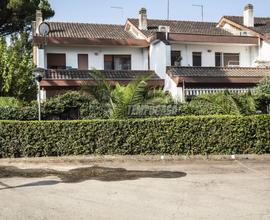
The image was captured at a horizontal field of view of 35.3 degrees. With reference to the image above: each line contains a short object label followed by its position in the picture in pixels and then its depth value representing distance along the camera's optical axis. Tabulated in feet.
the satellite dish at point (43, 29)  92.17
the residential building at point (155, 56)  90.38
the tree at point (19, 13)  121.49
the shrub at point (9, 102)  57.77
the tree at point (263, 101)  59.37
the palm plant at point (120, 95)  55.06
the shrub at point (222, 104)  55.52
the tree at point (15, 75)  83.87
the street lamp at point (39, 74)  55.21
